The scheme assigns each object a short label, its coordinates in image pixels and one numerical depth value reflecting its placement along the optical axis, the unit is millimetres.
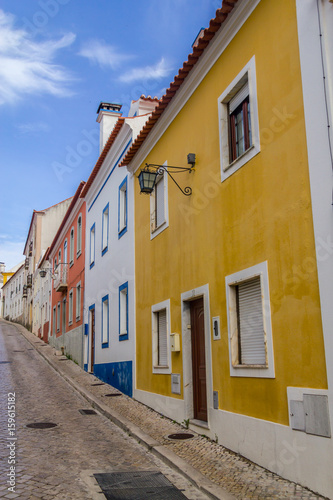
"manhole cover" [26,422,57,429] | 8883
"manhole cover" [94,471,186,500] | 5387
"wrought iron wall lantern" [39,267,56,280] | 26938
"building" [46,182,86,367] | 20984
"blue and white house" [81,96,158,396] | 13352
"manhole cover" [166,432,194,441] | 8055
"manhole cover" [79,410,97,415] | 10670
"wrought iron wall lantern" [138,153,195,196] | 9492
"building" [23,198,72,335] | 40431
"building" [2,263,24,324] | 55750
